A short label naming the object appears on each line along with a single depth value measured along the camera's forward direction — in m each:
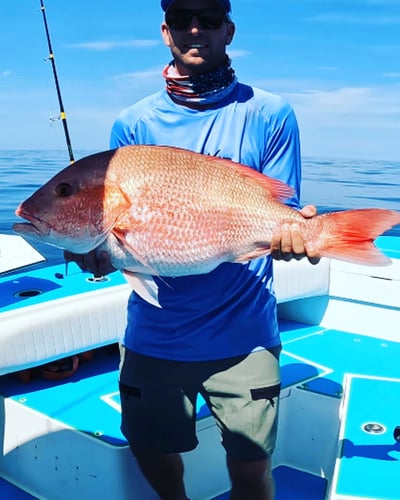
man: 1.96
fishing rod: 4.78
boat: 2.47
